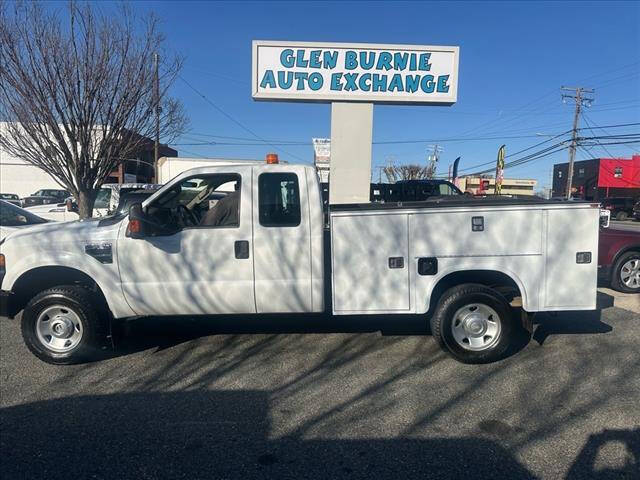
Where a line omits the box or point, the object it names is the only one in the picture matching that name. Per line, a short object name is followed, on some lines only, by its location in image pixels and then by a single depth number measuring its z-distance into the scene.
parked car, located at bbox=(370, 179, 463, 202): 15.06
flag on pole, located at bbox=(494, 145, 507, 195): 25.36
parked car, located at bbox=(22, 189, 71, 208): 33.38
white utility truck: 4.77
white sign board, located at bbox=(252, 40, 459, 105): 9.51
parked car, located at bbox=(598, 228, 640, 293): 8.02
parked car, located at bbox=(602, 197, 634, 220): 38.59
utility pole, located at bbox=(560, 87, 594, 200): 40.23
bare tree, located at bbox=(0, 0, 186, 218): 9.92
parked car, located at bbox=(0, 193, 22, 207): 33.75
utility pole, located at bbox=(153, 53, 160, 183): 11.32
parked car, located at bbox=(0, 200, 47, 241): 7.79
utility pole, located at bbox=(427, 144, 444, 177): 74.01
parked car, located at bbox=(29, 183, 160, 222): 12.69
